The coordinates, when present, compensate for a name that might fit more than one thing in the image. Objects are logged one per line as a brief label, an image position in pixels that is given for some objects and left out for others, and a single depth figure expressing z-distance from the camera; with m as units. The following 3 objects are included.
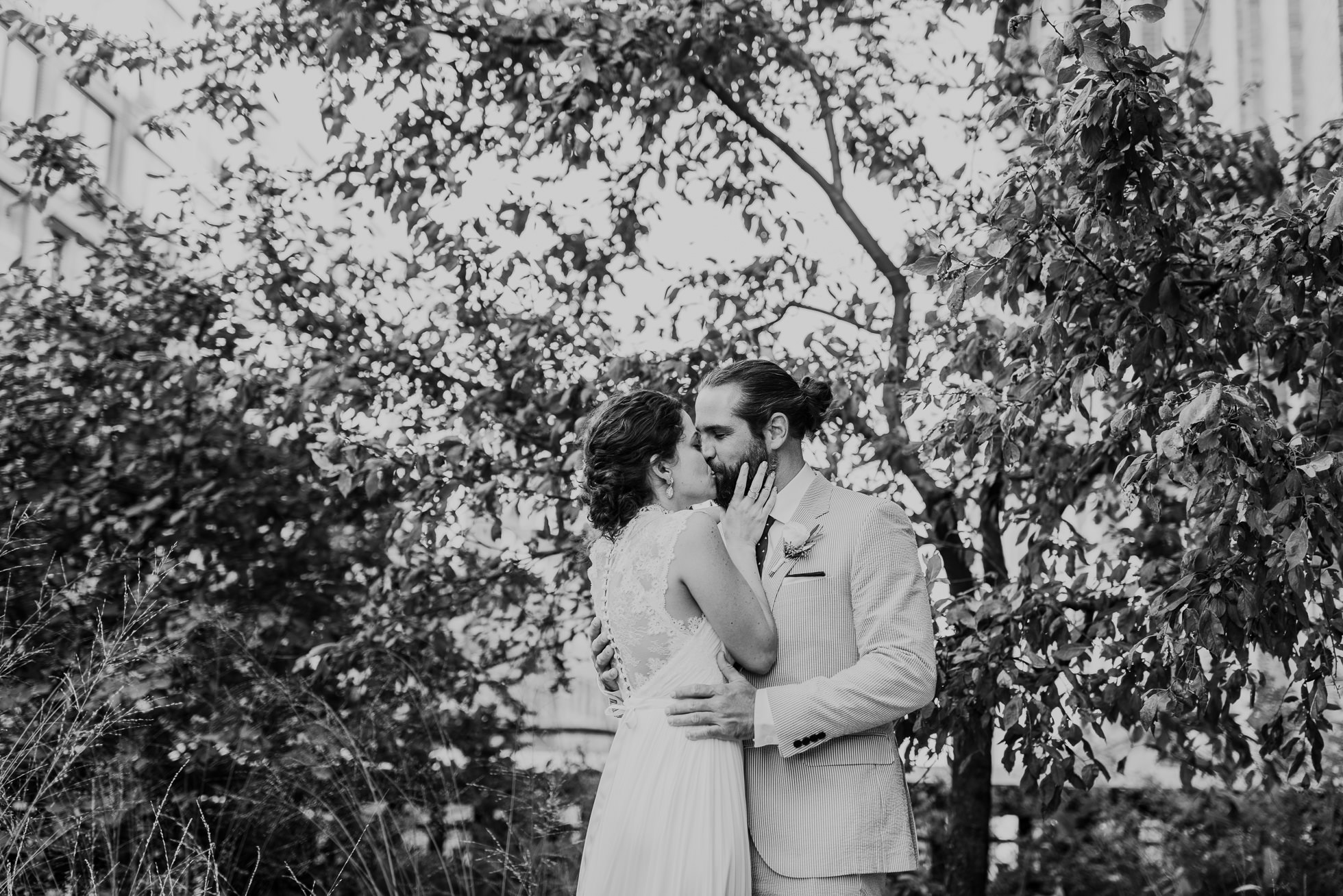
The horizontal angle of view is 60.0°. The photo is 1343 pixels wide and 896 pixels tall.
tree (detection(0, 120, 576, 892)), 4.34
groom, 2.17
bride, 2.25
